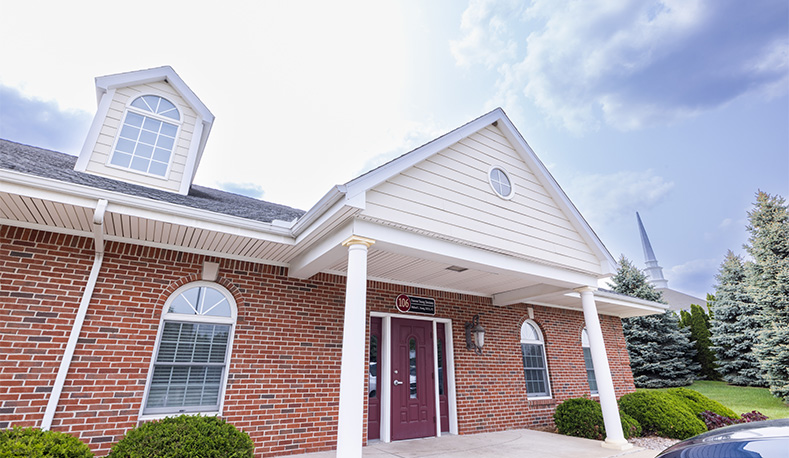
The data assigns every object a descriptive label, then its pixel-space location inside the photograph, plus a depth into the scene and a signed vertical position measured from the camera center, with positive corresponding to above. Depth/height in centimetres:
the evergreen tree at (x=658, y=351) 1662 +66
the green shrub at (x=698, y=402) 800 -80
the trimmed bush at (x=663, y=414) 714 -96
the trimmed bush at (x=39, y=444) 285 -66
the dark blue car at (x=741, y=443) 155 -35
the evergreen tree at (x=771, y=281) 1212 +301
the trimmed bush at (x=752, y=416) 741 -101
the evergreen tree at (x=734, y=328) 1544 +162
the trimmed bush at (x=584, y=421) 695 -106
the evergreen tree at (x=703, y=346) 1784 +95
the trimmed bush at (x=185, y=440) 344 -74
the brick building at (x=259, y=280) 423 +126
